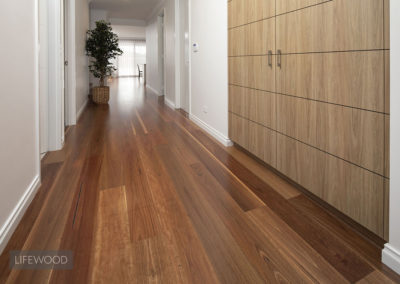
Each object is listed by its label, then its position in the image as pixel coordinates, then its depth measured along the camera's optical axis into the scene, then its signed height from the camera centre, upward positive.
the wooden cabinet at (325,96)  1.44 +0.16
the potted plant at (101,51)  6.88 +1.72
